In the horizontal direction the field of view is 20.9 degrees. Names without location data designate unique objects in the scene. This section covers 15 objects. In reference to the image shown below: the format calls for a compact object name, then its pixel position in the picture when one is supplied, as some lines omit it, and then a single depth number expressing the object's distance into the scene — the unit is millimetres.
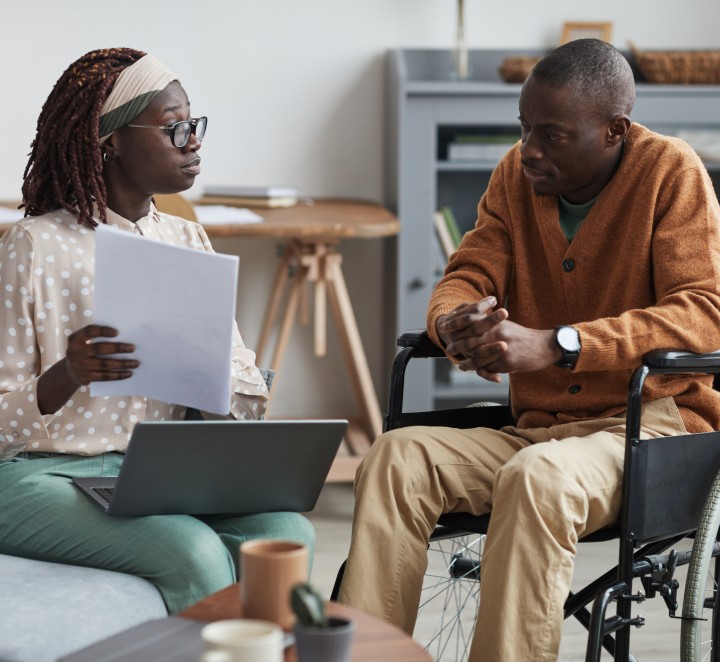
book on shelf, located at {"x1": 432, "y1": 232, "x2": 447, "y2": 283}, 5368
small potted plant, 2484
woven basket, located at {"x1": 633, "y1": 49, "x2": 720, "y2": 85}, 5286
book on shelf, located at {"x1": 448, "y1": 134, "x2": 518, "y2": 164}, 5303
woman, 3034
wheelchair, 3099
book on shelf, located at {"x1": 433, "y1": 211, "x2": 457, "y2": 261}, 5316
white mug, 2457
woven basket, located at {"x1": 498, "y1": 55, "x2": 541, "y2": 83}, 5218
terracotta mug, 2618
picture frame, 5708
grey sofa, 2828
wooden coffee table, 2572
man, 3068
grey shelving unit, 5157
